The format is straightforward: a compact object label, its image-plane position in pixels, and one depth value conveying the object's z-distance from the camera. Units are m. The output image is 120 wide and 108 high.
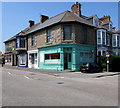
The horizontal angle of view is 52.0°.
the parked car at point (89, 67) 16.33
